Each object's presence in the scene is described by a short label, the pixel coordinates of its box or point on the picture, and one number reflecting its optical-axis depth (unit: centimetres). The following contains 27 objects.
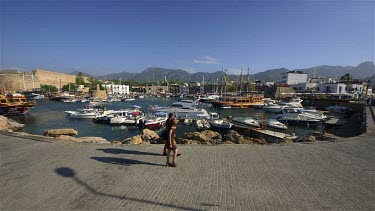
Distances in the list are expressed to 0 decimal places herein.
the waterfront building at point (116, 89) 14125
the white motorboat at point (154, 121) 2966
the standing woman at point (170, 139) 702
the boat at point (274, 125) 2642
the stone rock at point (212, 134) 1955
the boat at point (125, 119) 3274
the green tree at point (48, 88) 12491
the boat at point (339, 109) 4692
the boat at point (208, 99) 7307
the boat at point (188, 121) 3196
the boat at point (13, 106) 4388
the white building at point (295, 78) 11631
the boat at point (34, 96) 10085
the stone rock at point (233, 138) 1513
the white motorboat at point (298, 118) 3179
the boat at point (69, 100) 8856
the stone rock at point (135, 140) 1383
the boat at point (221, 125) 2664
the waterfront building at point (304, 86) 9841
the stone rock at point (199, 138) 1475
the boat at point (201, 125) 2819
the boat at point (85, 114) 3934
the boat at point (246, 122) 2649
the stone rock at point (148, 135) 1842
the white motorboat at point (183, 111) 3440
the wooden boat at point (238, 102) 6188
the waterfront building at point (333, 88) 7750
